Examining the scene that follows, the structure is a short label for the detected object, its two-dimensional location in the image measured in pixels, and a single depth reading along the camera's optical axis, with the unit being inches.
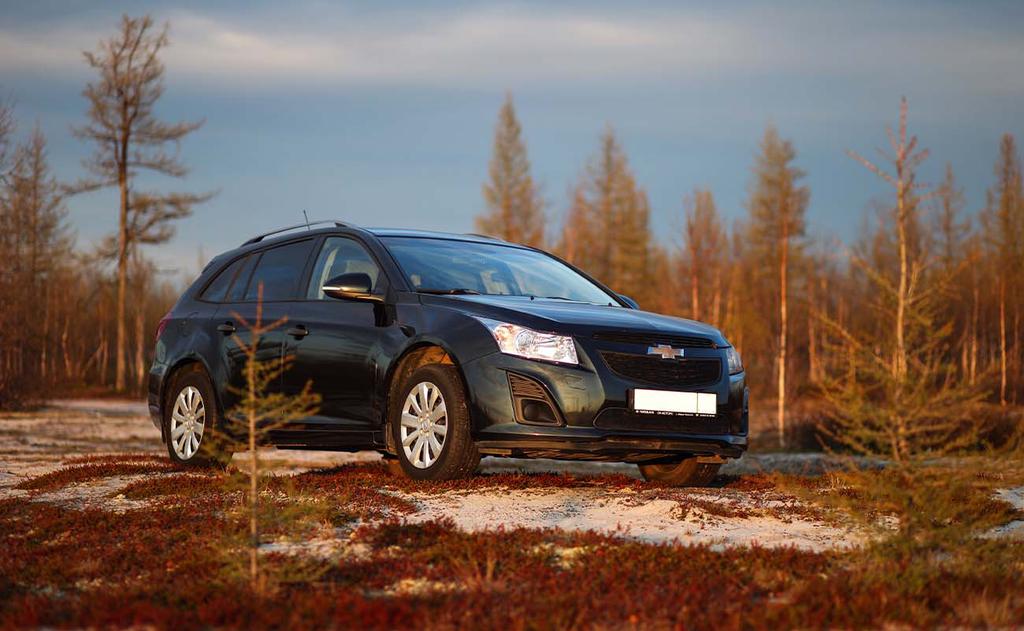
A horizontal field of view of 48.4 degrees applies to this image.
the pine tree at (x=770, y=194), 2068.2
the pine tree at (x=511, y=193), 2021.4
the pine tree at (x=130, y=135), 1381.6
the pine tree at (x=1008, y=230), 1485.0
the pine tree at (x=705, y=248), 876.6
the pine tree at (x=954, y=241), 1665.8
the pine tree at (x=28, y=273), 940.0
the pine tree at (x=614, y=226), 2145.7
